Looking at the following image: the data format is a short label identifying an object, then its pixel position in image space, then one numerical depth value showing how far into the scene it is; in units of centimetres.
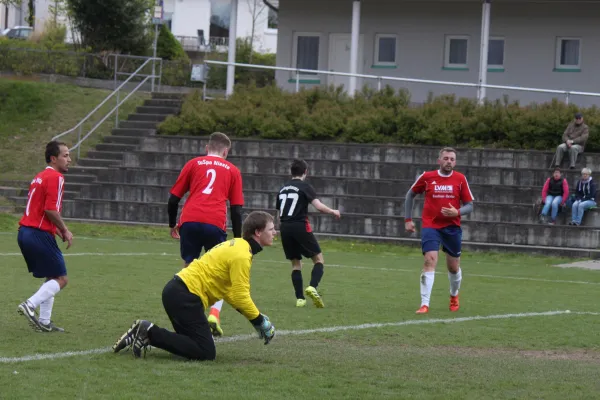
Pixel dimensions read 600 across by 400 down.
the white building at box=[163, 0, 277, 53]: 7619
